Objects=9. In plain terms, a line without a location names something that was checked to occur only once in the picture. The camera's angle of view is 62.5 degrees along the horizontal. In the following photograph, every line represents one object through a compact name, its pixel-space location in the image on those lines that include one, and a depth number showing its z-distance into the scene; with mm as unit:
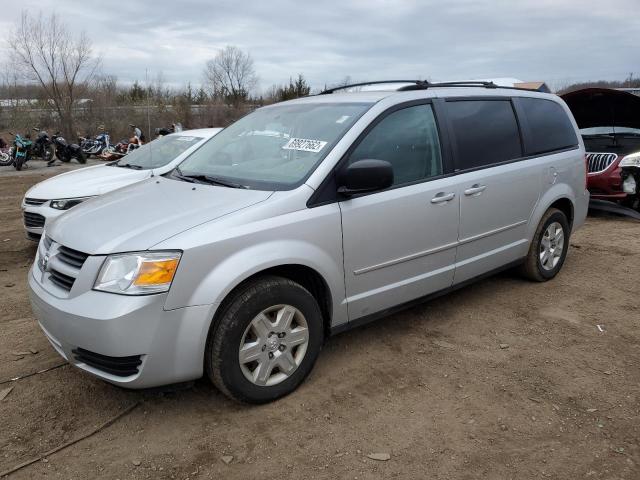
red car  8375
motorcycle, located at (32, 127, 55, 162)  18641
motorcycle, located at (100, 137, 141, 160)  16250
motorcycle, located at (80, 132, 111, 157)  21688
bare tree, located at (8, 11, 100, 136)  24406
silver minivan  2637
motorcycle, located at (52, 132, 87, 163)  19062
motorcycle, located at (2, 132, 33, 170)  16594
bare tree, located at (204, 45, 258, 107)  36844
